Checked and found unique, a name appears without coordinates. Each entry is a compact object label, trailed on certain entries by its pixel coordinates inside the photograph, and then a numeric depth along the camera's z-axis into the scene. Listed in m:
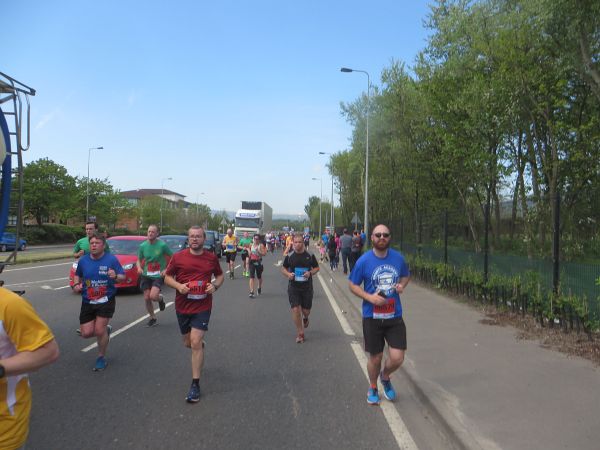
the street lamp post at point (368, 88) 25.06
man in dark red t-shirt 5.05
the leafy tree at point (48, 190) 51.78
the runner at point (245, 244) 15.87
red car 12.20
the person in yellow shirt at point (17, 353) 2.06
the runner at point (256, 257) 12.34
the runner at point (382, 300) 4.63
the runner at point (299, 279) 7.54
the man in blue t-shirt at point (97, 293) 5.87
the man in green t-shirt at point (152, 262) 8.22
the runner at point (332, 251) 21.75
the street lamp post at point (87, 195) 49.98
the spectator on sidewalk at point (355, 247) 17.92
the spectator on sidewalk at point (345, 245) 18.77
